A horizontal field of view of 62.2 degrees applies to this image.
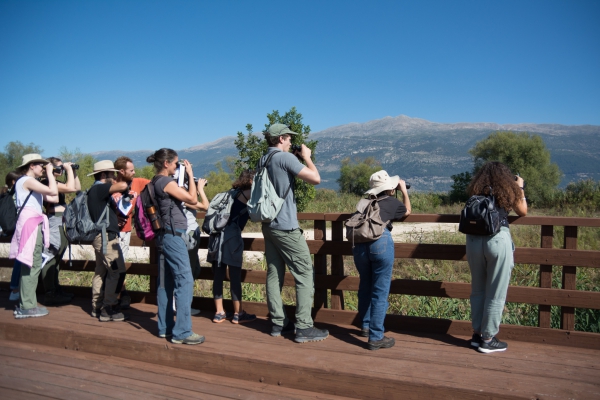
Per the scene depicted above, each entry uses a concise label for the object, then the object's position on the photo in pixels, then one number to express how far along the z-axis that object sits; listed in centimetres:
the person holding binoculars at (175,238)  437
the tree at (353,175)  7699
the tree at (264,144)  2492
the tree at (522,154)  6631
